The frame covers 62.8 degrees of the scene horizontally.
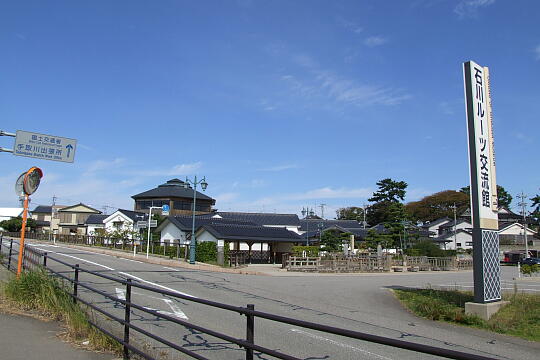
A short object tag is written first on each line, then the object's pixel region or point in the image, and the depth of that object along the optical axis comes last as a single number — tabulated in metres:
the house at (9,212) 97.15
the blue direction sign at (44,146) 11.61
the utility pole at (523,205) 72.30
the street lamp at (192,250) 27.89
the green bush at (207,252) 31.95
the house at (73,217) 81.69
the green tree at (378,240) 48.97
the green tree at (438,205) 97.38
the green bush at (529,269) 30.67
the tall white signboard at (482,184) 11.42
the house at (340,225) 71.61
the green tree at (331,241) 46.62
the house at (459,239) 74.94
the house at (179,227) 41.22
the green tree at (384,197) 76.31
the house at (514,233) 74.16
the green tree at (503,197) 101.78
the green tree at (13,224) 71.50
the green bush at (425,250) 46.66
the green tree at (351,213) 111.93
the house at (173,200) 74.44
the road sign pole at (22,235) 10.52
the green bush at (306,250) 37.73
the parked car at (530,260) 48.73
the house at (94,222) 70.49
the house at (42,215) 89.88
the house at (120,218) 64.44
